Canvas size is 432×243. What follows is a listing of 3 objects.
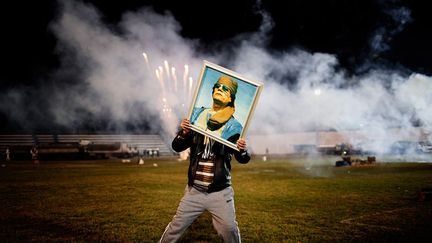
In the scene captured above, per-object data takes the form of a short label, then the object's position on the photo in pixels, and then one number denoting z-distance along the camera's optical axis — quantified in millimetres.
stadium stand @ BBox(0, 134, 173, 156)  43250
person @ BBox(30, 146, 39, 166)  32759
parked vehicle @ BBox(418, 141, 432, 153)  33341
